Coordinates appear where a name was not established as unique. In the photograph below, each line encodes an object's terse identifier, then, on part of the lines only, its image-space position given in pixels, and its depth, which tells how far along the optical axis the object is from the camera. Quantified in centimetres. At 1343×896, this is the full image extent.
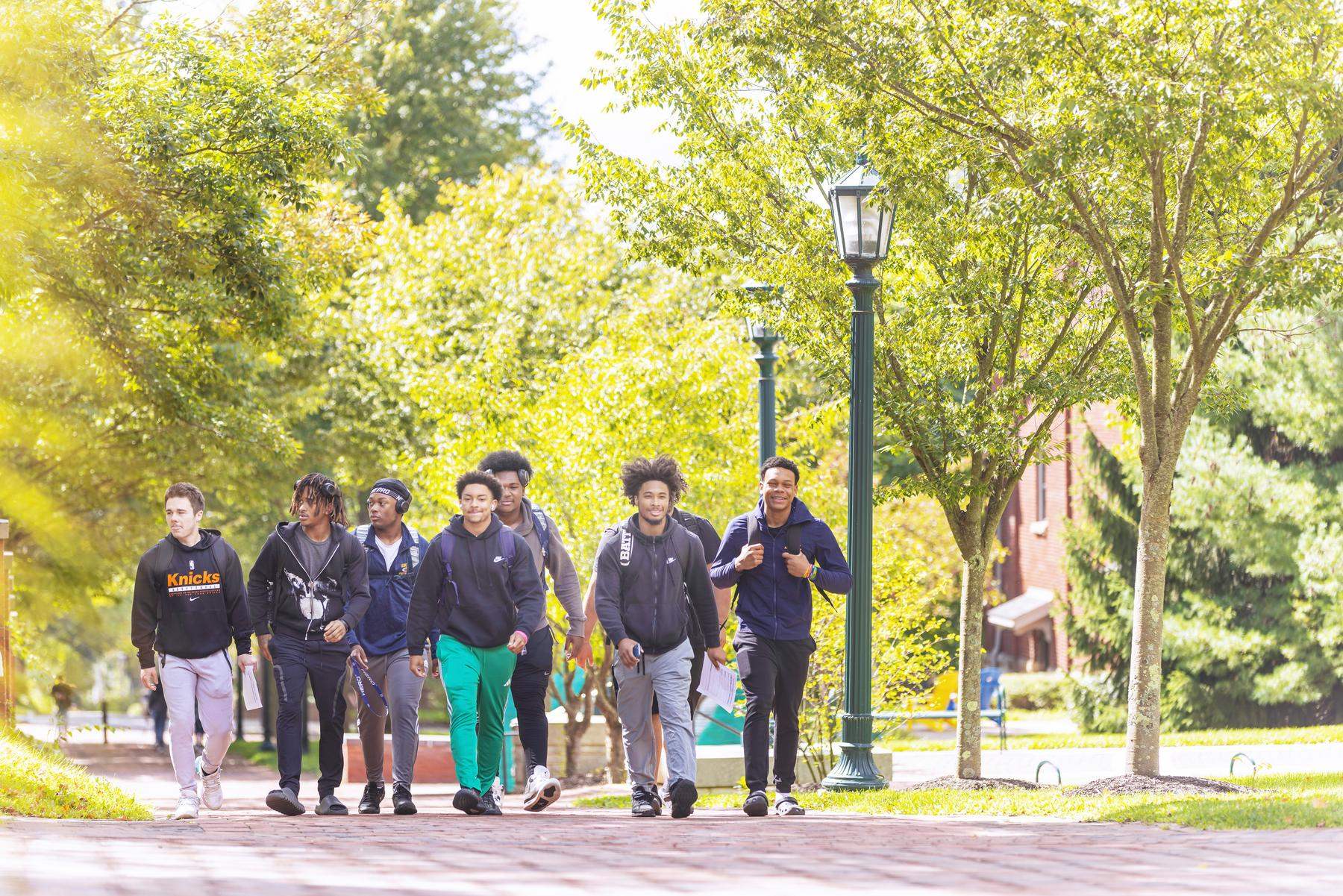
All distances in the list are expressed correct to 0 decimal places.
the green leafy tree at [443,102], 6762
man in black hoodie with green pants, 1781
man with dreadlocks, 1836
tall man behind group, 1850
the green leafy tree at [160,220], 2708
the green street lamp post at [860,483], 2161
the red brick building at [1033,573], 6819
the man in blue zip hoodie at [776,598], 1797
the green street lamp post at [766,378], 2777
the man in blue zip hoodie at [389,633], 1916
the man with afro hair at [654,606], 1781
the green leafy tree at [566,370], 3566
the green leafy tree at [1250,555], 4169
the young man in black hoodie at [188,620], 1752
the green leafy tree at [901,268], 2425
